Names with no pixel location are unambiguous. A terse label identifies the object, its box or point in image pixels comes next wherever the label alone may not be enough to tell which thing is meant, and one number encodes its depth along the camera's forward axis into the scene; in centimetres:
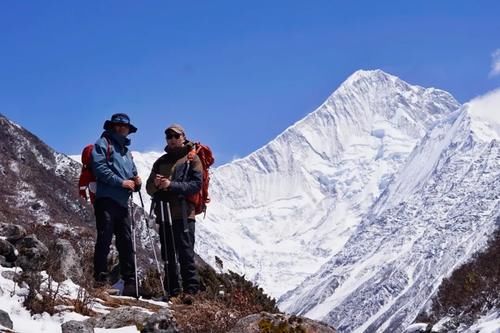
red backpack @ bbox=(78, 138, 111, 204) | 1109
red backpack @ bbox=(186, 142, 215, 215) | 1130
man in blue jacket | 1099
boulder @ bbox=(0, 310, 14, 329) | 742
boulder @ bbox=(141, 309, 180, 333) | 768
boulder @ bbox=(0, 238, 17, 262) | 987
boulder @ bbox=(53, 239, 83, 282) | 1034
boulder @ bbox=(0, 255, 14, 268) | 968
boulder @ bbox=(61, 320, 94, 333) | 745
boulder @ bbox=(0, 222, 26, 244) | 1087
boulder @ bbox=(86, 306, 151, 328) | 859
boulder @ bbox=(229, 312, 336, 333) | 791
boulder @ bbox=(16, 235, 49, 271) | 912
